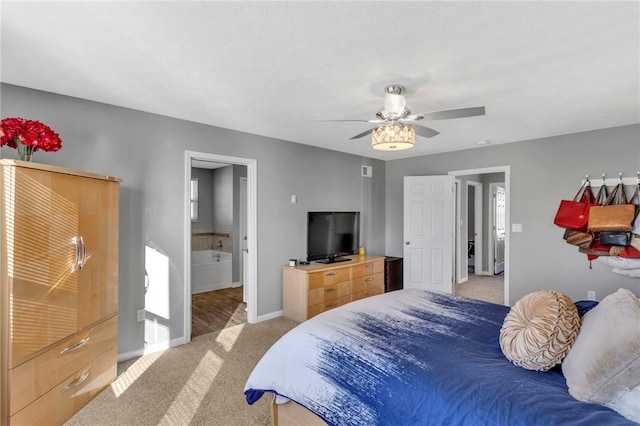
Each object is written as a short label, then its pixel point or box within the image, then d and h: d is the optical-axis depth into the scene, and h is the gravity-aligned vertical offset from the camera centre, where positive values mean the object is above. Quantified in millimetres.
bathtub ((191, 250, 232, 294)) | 5578 -1011
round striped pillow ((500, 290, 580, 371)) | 1492 -575
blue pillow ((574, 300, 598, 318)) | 1924 -568
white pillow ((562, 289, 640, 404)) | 1241 -576
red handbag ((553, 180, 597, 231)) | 3775 +52
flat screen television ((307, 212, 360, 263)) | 4613 -323
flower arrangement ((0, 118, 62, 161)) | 2098 +507
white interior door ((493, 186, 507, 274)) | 7223 -286
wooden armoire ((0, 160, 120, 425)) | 1861 -510
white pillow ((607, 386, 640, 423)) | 1172 -705
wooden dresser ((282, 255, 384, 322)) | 4055 -965
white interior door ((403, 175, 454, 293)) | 5137 -300
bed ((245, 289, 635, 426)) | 1287 -747
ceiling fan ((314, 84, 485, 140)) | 2195 +731
